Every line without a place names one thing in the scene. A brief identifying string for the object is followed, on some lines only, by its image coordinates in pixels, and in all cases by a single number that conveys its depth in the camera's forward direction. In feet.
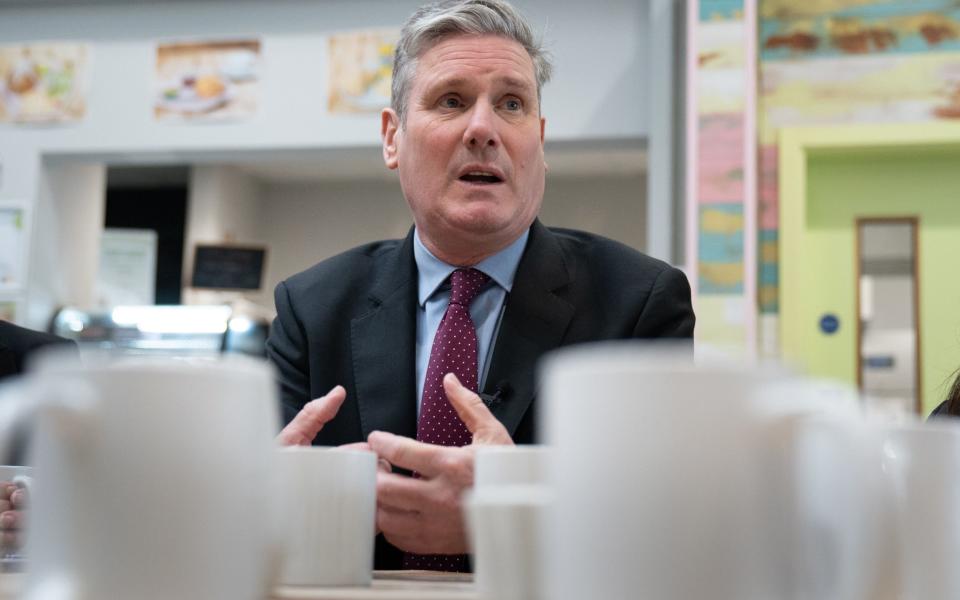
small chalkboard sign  16.47
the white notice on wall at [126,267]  17.75
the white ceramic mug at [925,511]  2.19
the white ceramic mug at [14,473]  3.39
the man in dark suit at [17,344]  7.30
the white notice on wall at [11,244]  16.24
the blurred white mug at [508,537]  2.00
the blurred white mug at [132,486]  1.69
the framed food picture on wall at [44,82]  16.29
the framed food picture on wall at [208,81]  15.83
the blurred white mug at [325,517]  2.47
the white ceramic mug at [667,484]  1.58
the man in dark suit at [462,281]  5.23
